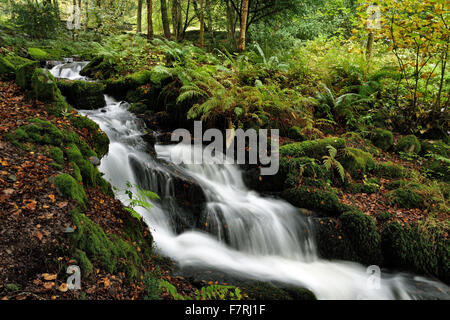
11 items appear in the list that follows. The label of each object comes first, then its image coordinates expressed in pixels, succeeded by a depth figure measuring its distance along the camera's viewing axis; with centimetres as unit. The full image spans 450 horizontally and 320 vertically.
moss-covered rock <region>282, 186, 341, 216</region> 565
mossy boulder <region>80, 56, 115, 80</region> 1020
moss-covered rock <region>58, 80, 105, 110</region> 816
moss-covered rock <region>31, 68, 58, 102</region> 525
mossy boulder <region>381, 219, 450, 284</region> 498
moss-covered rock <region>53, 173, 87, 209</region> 336
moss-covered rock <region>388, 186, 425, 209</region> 579
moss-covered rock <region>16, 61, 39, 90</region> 550
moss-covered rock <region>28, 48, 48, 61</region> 1154
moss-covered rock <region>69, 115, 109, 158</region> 508
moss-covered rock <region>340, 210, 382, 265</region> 520
